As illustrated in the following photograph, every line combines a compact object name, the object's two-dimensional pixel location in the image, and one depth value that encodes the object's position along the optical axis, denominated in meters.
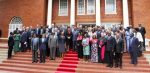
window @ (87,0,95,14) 10.47
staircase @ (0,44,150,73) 5.30
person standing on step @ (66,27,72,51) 6.32
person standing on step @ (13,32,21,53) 6.78
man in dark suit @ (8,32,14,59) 6.66
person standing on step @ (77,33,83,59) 5.99
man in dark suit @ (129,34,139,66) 5.34
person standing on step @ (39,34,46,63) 5.98
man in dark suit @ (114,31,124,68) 5.22
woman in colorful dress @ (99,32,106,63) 5.55
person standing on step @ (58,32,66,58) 6.12
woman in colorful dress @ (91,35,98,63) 5.67
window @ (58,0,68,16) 10.83
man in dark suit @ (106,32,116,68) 5.33
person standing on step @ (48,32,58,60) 6.03
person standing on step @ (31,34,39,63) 6.07
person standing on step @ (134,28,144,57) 5.73
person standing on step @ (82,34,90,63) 5.75
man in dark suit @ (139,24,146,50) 6.26
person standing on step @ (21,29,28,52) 6.70
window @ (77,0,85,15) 10.62
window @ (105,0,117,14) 10.20
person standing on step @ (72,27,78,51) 6.14
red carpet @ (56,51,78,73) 5.62
